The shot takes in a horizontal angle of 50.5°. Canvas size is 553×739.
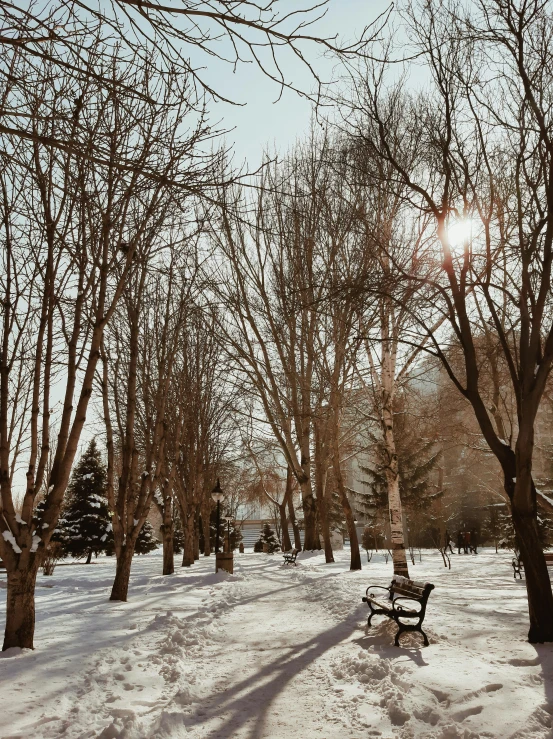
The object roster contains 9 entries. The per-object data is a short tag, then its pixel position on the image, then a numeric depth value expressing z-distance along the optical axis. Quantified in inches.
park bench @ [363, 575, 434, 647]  279.1
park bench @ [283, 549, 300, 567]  880.3
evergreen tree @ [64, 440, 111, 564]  1385.3
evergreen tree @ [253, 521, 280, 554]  1932.8
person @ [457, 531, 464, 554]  1331.0
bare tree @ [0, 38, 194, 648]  267.1
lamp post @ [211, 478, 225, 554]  832.9
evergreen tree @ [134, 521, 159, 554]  1668.3
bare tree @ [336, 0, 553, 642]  279.4
